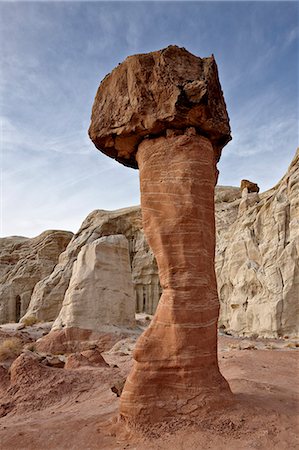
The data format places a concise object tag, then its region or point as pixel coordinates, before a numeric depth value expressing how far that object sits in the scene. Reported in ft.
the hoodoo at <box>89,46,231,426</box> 19.22
